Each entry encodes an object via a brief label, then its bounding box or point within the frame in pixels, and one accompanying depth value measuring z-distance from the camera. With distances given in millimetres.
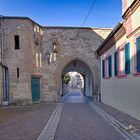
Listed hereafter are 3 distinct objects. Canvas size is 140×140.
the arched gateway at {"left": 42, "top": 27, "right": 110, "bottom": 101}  11830
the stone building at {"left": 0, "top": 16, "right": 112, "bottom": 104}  10505
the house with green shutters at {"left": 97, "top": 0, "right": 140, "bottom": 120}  5489
